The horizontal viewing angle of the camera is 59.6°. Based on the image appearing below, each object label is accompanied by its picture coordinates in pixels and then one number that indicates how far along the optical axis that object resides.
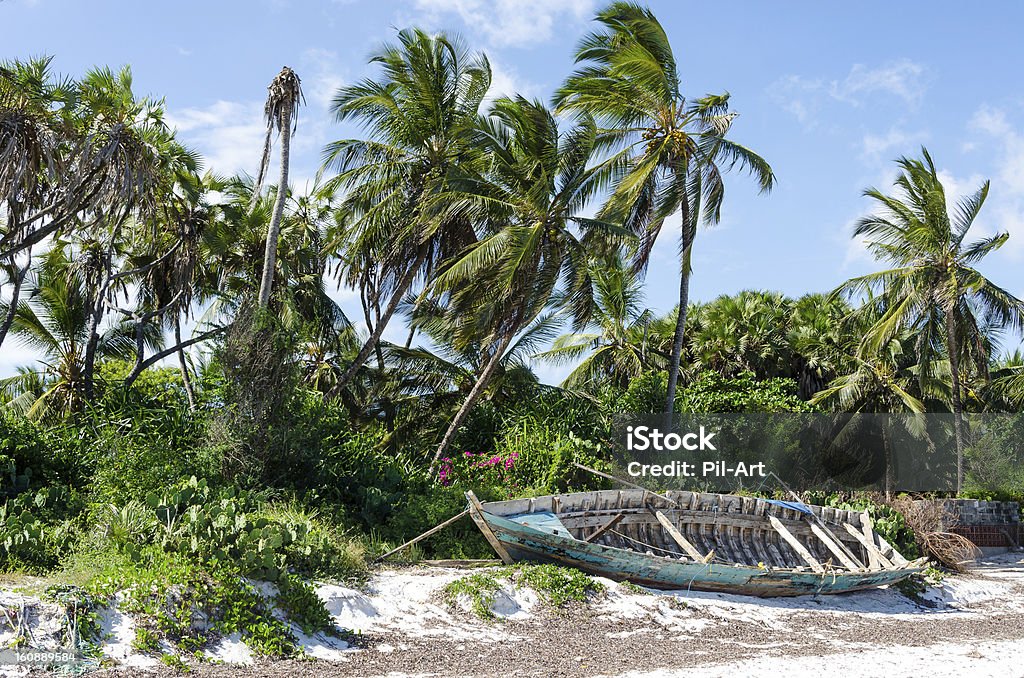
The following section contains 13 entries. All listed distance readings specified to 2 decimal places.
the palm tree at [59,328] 19.38
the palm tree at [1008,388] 26.59
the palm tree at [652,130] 19.31
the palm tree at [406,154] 20.08
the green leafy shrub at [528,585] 10.77
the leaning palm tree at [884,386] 24.70
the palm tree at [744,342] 27.08
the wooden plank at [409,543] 12.15
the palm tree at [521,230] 17.89
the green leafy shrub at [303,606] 9.17
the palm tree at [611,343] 24.08
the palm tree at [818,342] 27.39
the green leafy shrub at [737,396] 21.94
